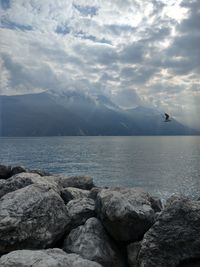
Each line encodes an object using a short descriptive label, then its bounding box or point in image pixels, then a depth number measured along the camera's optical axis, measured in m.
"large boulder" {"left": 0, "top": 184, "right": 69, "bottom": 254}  6.93
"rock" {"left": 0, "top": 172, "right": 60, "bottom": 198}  9.68
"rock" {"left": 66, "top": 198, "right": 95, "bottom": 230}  8.40
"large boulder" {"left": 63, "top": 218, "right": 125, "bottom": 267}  7.07
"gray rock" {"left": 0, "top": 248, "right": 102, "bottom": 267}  5.27
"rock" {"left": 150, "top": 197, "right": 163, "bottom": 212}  10.20
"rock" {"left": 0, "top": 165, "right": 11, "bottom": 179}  18.31
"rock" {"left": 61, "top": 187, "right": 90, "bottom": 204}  10.54
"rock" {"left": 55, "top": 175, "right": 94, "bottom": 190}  14.15
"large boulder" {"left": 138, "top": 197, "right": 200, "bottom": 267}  6.21
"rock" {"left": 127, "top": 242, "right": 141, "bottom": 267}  7.14
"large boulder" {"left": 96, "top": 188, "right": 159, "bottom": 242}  7.46
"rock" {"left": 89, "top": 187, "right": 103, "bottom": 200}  10.76
